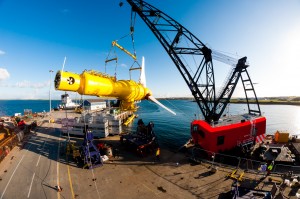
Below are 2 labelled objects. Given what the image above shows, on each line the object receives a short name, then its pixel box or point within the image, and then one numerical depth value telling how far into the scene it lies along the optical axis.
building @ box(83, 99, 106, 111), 72.49
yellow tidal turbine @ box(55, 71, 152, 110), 12.26
